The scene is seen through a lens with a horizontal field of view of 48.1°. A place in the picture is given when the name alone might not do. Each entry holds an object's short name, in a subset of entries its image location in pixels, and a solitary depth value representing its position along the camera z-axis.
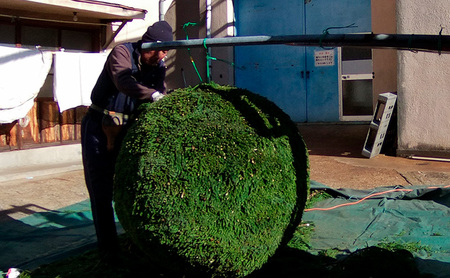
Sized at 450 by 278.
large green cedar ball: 2.80
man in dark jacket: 3.63
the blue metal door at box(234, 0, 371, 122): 11.53
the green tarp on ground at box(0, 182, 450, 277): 3.96
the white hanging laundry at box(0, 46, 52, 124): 7.59
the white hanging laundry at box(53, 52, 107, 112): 8.15
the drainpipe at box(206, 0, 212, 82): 11.84
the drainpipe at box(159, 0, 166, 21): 10.29
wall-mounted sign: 11.66
